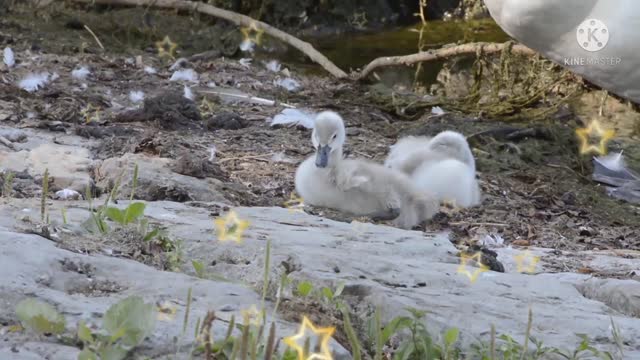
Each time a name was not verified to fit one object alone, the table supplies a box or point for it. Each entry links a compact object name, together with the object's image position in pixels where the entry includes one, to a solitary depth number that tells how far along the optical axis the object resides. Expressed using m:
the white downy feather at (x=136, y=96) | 14.73
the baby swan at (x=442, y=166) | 11.20
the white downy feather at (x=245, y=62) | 19.35
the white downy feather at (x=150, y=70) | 17.27
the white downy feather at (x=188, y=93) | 15.18
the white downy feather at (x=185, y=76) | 16.84
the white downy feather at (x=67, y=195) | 9.12
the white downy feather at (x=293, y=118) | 14.23
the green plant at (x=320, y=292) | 5.67
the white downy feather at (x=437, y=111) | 15.83
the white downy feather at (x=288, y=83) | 17.27
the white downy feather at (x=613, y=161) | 13.99
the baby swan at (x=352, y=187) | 10.60
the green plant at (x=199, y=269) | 6.09
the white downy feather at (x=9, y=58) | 16.02
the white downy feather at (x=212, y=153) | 11.97
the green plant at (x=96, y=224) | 6.61
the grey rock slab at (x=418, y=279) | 5.95
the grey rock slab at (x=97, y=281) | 5.00
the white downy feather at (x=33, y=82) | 14.39
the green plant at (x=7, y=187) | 8.22
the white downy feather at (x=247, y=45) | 22.09
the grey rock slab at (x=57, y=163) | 9.91
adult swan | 12.95
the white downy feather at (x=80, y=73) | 15.80
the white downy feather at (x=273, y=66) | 19.22
